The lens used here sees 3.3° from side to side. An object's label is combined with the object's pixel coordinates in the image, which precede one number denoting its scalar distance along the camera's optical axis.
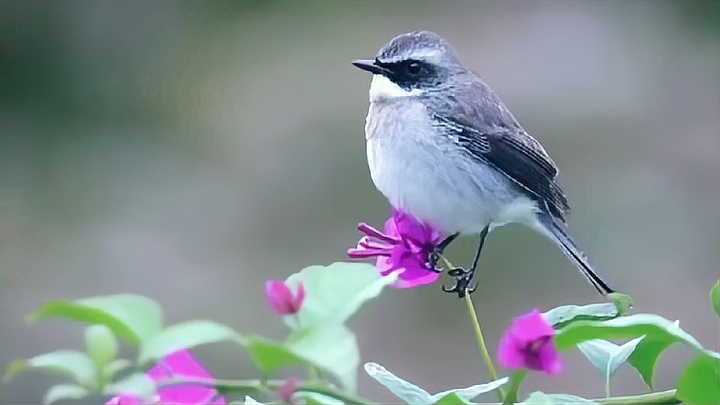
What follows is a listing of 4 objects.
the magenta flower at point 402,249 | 4.87
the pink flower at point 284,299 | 3.89
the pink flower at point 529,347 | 4.01
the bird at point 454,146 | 5.00
